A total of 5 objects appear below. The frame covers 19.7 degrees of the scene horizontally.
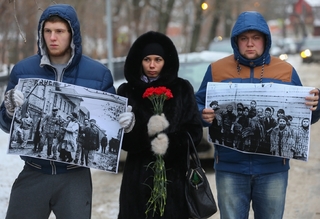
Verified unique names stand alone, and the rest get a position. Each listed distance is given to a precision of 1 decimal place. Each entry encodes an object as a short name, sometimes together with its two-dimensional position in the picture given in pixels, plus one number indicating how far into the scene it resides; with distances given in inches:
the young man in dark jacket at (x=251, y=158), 256.1
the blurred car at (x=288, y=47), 3759.4
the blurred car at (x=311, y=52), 2447.3
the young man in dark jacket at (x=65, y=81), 241.3
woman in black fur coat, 249.2
